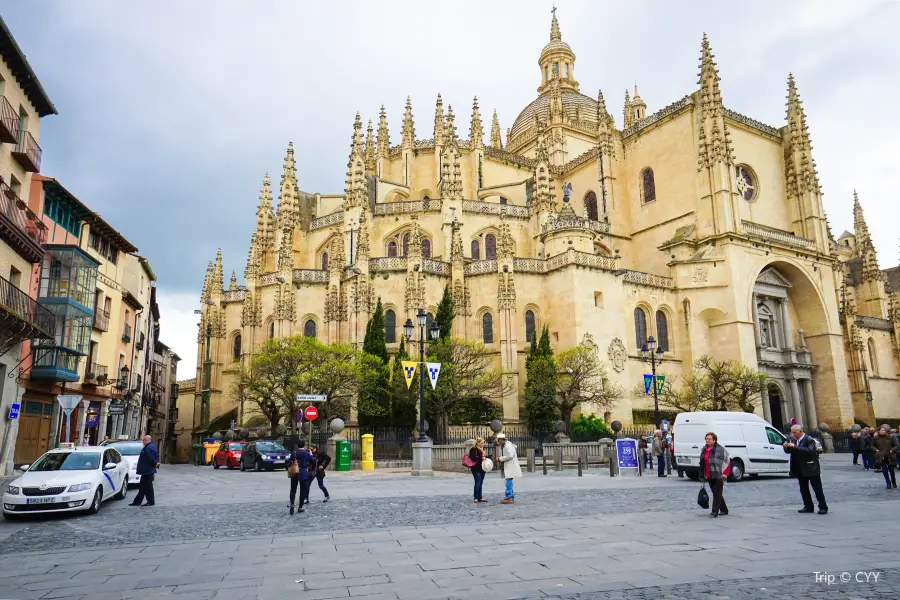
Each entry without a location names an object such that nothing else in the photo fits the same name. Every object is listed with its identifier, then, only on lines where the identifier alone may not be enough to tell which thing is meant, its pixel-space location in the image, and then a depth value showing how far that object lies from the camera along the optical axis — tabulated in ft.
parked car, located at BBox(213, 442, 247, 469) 93.71
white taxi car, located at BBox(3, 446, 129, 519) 36.68
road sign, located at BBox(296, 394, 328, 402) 77.21
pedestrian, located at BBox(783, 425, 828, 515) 33.81
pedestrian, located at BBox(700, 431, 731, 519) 33.68
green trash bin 78.95
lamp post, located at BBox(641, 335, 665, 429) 82.43
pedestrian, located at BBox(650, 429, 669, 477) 64.13
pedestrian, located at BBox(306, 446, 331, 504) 41.68
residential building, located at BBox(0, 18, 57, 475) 60.29
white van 57.67
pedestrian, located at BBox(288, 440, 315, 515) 37.83
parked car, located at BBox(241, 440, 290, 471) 83.61
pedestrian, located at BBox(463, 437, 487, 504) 42.14
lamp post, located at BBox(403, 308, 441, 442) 63.77
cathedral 123.03
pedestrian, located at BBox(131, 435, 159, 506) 42.04
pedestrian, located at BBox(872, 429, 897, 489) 48.85
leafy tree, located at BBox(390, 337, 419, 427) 105.09
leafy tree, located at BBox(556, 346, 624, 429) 105.40
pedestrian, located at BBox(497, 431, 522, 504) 41.32
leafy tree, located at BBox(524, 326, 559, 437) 105.91
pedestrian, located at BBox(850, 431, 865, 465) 78.74
